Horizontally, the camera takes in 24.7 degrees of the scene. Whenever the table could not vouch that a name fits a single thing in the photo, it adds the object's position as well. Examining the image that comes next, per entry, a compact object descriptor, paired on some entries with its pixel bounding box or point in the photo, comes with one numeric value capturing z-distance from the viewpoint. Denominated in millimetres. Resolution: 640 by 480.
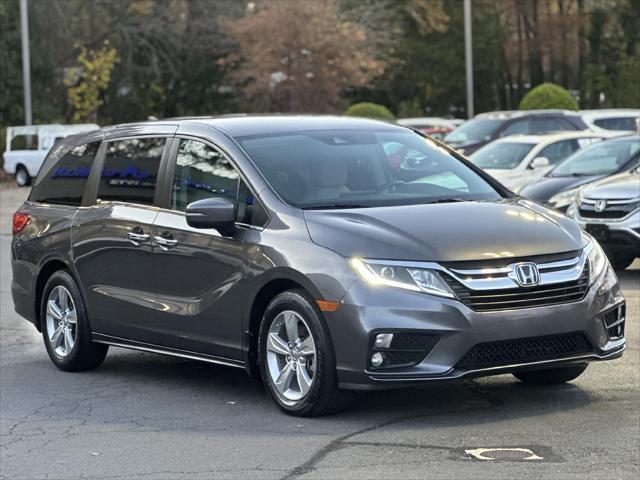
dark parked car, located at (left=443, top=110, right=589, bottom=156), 29281
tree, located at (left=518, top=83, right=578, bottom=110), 42562
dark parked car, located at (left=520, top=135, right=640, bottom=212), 17891
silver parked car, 14914
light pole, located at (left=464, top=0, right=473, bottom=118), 43312
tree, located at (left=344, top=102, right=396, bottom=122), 46288
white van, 39281
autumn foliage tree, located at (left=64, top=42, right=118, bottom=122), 52031
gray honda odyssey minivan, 7508
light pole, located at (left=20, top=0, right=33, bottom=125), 43688
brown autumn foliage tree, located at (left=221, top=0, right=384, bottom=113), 51875
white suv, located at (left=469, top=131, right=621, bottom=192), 22719
